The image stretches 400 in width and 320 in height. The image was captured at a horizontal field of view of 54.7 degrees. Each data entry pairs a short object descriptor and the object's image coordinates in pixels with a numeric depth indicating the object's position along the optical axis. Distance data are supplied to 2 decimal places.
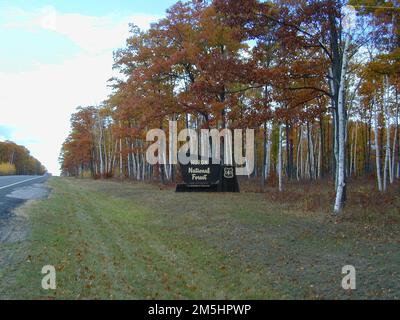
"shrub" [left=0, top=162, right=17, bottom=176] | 82.64
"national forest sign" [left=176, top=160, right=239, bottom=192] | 20.81
